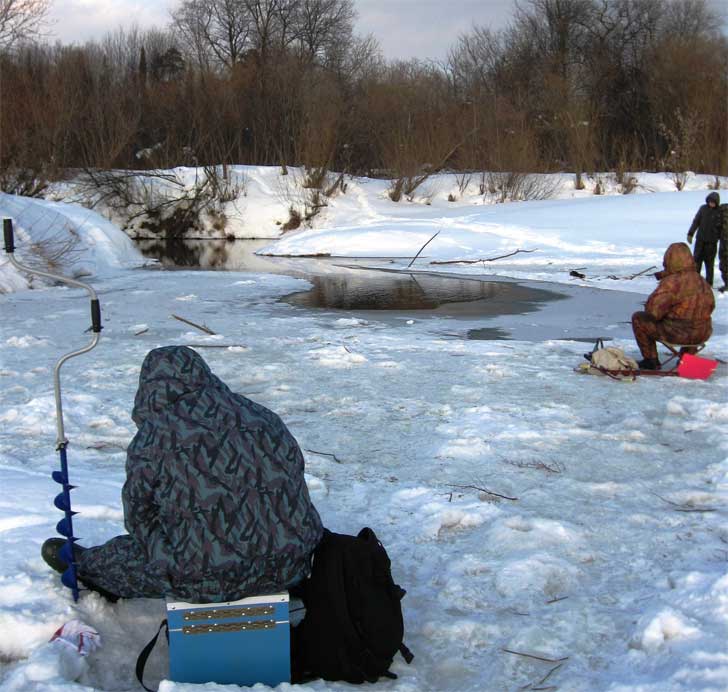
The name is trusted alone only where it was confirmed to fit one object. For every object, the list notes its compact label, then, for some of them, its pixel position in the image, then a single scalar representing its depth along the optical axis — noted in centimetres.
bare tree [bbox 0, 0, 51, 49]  2011
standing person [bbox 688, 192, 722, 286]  1255
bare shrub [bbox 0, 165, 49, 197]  2241
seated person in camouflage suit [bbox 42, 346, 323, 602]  281
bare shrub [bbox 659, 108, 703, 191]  2998
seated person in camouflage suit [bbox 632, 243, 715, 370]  731
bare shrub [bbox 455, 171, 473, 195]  3203
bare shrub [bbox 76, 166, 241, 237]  3183
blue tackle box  288
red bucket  725
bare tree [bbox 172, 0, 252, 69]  4606
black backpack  296
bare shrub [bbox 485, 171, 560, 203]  3036
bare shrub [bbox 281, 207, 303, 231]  3111
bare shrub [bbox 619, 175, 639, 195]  2939
